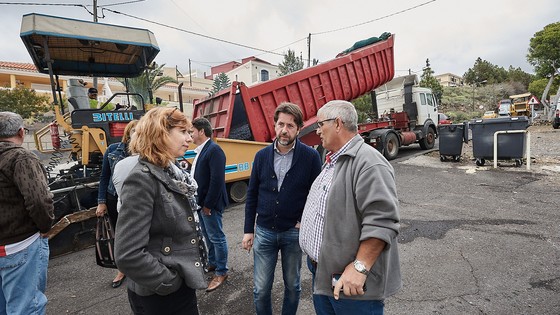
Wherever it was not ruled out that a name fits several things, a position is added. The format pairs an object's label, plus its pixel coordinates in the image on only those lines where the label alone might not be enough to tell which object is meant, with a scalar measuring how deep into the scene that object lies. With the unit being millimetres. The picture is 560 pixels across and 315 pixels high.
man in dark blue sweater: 2201
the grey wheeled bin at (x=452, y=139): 9062
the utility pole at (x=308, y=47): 24312
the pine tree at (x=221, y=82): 36844
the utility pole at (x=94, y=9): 13987
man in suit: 2943
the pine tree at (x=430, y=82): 33597
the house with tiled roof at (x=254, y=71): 36156
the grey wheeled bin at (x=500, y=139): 7828
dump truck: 5820
